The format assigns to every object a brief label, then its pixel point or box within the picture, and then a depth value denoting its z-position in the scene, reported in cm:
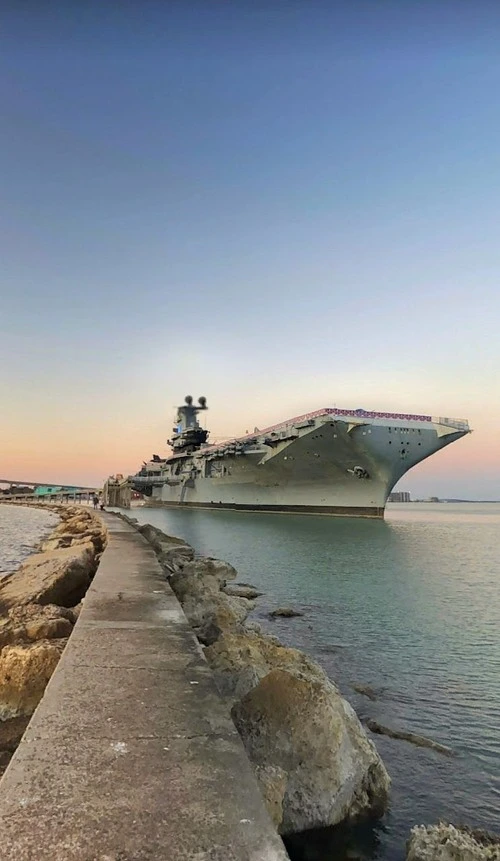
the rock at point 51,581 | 804
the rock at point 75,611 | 643
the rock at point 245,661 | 491
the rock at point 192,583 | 896
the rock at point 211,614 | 638
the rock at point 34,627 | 543
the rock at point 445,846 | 281
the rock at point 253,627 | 850
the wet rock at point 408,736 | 535
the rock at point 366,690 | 664
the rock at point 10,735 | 374
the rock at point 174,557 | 1208
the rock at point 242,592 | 1271
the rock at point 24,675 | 429
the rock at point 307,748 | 344
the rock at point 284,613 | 1112
